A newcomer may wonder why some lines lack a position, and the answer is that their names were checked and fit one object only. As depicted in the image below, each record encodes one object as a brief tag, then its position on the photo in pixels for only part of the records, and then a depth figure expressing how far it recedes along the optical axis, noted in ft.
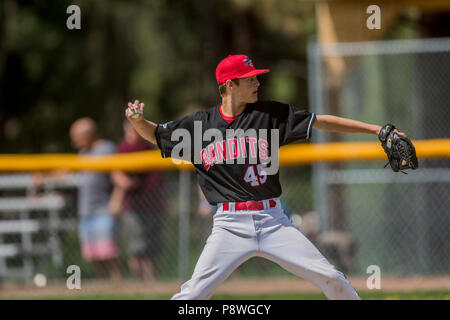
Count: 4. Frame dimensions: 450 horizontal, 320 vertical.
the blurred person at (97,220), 58.13
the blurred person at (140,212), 58.59
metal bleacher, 60.08
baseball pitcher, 29.63
